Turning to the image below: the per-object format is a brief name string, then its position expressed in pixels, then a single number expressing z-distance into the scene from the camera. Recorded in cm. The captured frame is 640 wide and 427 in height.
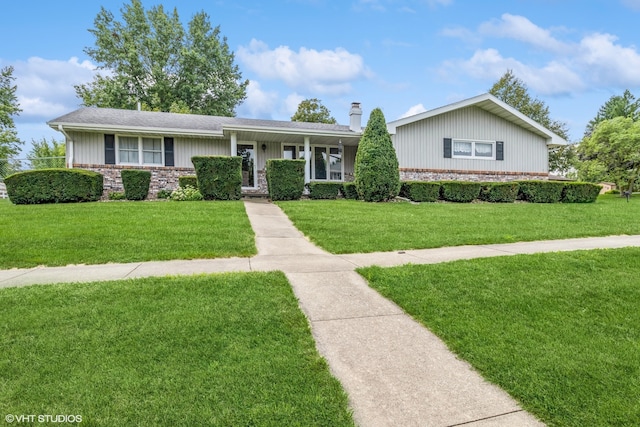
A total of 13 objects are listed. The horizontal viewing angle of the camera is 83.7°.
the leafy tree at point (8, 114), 2775
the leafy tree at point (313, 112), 3650
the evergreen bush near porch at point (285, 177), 1265
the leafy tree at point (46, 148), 2913
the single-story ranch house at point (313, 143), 1477
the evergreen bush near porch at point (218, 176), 1196
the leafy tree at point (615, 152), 2045
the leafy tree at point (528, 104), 3325
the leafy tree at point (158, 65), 2892
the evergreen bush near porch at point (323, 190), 1400
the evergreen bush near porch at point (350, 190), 1427
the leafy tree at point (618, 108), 4128
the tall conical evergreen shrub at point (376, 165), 1309
